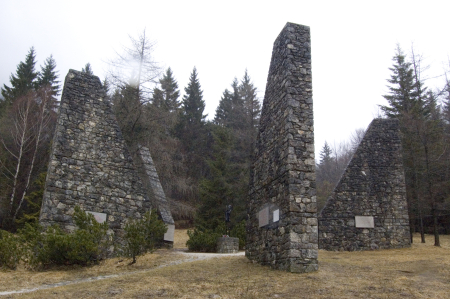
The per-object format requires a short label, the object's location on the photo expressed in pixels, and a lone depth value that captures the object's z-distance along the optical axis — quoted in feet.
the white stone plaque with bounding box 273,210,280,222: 29.42
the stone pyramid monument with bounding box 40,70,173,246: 36.45
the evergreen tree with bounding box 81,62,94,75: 145.40
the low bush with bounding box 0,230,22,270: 29.91
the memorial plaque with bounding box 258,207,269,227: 31.98
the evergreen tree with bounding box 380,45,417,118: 69.67
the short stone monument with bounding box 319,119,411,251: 47.60
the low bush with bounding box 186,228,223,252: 51.57
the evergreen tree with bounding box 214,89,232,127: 140.58
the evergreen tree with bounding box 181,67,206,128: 136.30
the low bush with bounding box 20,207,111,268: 29.73
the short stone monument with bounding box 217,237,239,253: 48.91
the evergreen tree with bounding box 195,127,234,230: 73.15
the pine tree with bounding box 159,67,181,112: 132.16
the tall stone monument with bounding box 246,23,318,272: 27.30
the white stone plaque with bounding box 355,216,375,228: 47.92
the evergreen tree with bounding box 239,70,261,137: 84.61
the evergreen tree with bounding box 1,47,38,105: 108.27
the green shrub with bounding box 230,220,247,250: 55.77
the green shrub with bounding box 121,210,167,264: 31.09
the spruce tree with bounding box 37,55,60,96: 120.78
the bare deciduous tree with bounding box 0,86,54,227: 74.54
